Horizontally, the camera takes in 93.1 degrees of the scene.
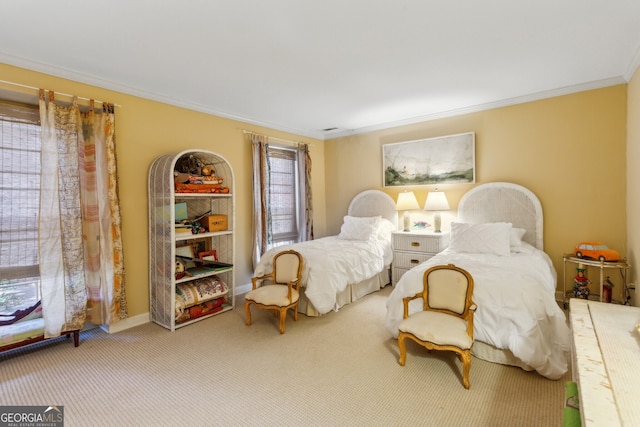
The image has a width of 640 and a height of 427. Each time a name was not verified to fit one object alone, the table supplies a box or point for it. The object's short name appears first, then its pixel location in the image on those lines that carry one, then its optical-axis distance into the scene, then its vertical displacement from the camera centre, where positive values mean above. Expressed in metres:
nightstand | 4.19 -0.56
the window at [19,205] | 2.69 +0.08
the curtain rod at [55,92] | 2.60 +1.13
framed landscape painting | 4.29 +0.71
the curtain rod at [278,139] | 4.53 +1.17
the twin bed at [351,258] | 3.43 -0.62
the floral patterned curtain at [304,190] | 5.33 +0.35
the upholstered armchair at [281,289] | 3.07 -0.85
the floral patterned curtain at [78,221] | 2.73 -0.08
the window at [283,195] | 5.04 +0.26
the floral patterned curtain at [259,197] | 4.51 +0.20
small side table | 3.00 -0.61
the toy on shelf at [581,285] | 3.32 -0.88
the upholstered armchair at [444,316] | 2.14 -0.86
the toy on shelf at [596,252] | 3.08 -0.49
